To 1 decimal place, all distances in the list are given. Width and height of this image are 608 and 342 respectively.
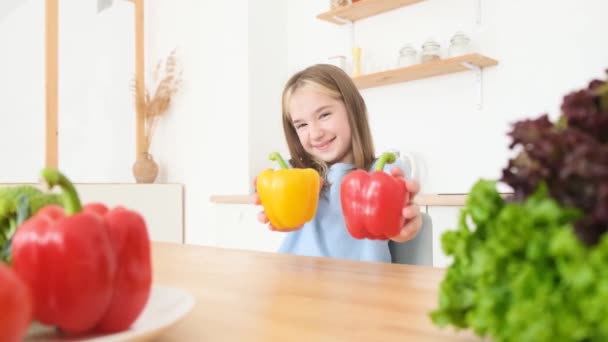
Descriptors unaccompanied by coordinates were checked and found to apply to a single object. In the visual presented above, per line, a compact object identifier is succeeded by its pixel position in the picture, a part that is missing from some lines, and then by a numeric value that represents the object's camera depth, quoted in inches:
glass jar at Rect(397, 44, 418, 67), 99.0
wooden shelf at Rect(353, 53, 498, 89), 90.1
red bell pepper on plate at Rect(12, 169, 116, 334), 14.5
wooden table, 17.3
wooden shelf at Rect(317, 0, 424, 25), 104.0
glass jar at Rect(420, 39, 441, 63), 95.7
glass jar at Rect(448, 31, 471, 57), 93.1
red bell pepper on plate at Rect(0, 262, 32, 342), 10.9
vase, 133.6
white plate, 14.4
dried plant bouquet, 136.5
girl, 58.4
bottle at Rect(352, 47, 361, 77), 109.2
